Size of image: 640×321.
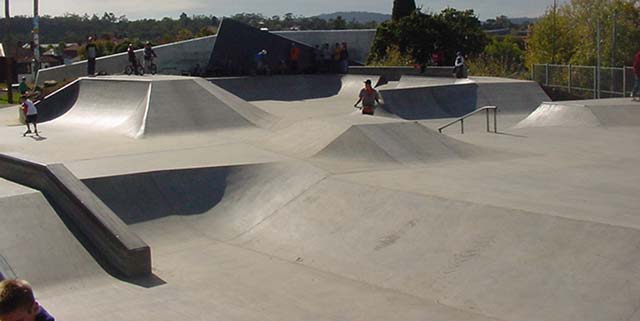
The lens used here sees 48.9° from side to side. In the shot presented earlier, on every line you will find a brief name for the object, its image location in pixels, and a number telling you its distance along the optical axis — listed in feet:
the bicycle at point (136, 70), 84.83
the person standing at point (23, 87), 92.57
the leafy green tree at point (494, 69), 99.96
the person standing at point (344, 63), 103.96
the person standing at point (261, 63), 97.50
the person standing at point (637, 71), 61.00
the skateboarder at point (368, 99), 53.42
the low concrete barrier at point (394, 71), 95.25
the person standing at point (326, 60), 104.99
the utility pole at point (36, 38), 108.88
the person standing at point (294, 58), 101.09
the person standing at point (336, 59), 103.96
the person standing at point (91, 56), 84.89
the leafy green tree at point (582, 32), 156.27
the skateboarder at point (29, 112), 59.88
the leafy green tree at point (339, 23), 437.38
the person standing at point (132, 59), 84.17
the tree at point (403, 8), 153.89
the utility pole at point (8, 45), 106.42
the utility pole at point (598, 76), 79.38
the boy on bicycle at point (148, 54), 86.12
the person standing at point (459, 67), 87.07
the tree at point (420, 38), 125.29
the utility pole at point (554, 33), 147.64
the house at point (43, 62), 253.36
